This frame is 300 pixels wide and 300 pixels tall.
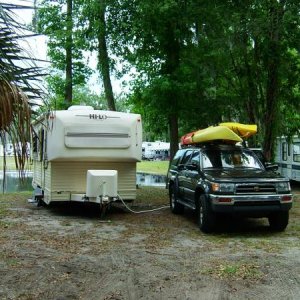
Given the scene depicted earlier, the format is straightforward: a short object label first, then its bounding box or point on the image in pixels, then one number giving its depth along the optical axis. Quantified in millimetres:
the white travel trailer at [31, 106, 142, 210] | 11836
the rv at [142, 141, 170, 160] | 66625
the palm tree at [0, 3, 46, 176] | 3957
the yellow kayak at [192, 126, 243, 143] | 11930
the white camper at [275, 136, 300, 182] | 21859
